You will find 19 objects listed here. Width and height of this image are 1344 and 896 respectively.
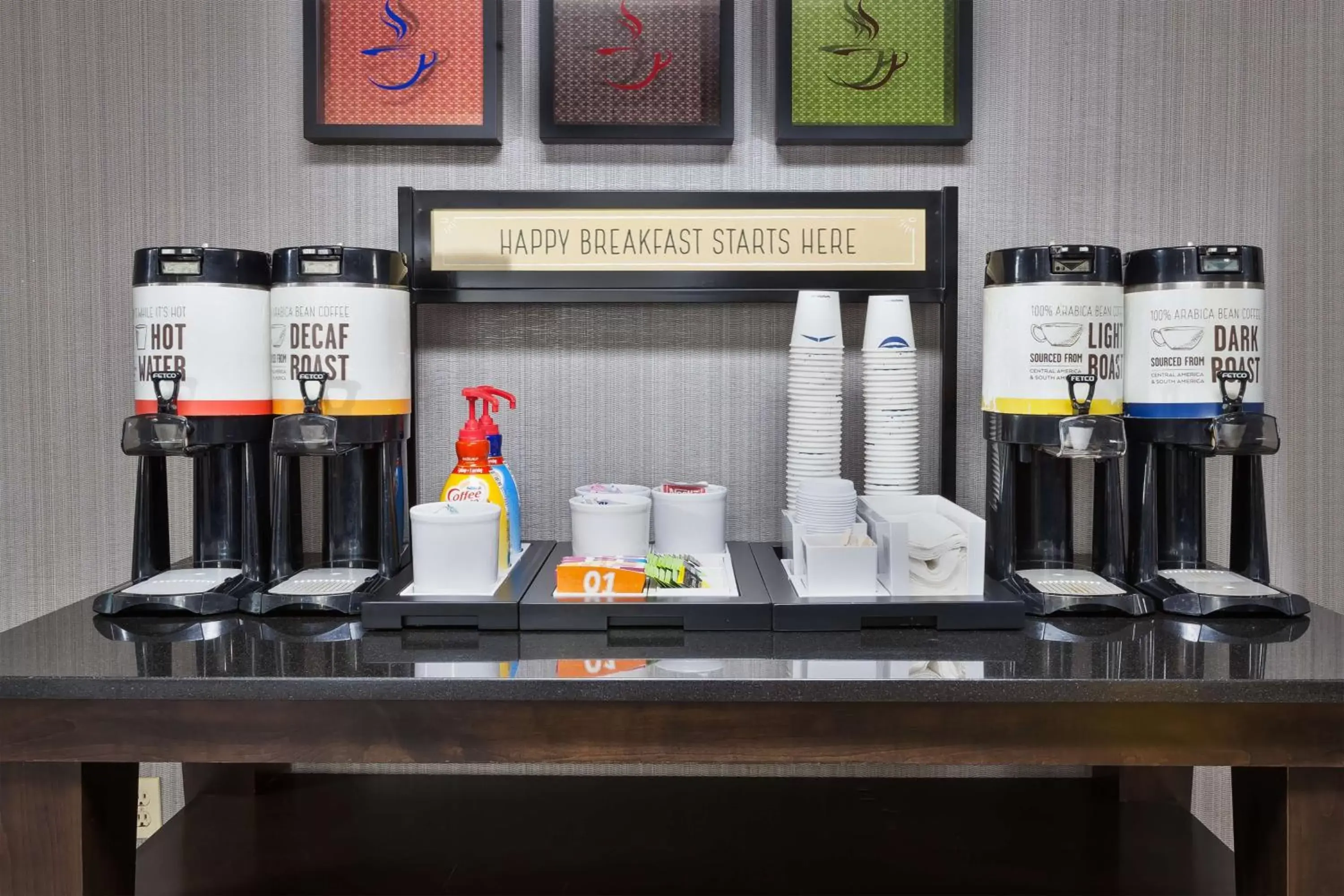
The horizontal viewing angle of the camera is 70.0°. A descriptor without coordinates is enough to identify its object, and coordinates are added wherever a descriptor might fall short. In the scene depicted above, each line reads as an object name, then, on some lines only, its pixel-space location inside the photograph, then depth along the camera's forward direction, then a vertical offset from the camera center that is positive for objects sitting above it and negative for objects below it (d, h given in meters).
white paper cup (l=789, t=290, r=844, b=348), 1.39 +0.13
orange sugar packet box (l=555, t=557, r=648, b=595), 1.16 -0.21
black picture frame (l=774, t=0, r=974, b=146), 1.49 +0.45
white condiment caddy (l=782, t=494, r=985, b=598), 1.15 -0.19
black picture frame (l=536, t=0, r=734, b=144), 1.50 +0.44
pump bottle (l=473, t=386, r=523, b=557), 1.32 -0.09
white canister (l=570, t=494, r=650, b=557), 1.28 -0.16
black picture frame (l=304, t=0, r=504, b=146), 1.50 +0.47
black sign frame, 1.48 +0.20
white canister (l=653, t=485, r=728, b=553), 1.36 -0.16
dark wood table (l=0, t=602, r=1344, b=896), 0.95 -0.31
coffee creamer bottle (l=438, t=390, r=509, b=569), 1.25 -0.09
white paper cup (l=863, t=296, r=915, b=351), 1.40 +0.12
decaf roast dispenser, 1.19 +0.03
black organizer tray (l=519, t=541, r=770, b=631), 1.12 -0.24
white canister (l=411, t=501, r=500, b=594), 1.15 -0.17
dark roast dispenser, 1.17 +0.00
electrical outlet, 1.59 -0.66
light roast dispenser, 1.17 +0.03
